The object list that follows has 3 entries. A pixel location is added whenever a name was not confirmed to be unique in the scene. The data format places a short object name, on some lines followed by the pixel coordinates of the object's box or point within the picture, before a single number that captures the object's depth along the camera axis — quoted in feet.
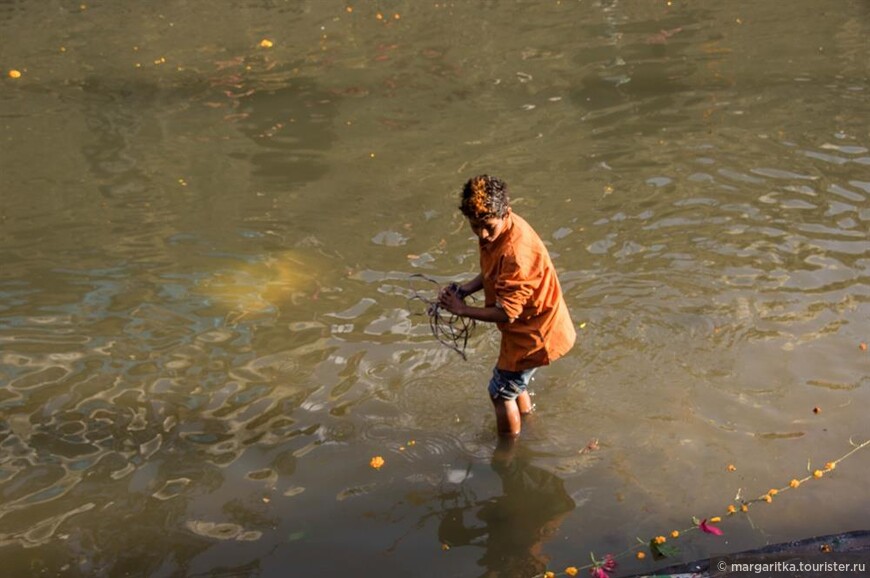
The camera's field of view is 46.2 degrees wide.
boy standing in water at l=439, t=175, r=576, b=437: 15.28
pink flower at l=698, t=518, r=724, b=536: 15.69
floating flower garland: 15.20
